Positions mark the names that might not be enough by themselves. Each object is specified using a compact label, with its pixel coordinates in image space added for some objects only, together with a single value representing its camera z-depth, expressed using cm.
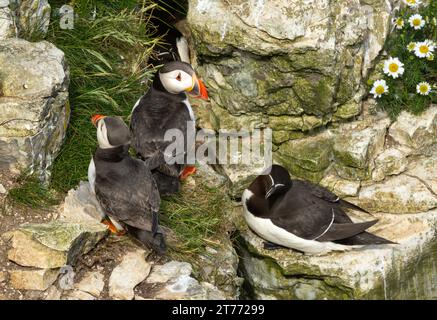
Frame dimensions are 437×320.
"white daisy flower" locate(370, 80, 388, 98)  1382
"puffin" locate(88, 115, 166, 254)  1115
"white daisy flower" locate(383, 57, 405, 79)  1372
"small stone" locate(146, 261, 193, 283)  1117
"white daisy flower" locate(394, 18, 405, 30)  1379
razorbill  1236
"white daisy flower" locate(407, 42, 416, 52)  1370
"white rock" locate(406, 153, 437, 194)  1327
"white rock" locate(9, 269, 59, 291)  1042
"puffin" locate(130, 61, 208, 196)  1227
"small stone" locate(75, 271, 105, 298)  1071
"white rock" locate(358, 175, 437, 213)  1312
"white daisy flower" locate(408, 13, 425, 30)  1371
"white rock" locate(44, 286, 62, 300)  1043
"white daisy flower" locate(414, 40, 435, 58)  1366
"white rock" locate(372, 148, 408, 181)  1355
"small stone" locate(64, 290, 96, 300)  1056
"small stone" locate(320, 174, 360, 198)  1350
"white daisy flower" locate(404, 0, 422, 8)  1389
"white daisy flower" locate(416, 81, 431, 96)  1372
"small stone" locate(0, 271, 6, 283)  1041
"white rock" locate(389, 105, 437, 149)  1379
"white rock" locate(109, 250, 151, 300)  1075
